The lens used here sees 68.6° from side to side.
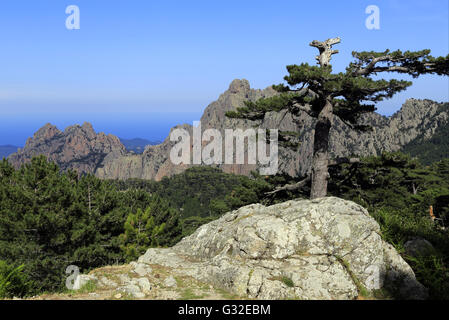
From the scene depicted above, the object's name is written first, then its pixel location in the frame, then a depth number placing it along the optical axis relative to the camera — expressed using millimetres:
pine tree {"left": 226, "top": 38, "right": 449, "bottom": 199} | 13875
